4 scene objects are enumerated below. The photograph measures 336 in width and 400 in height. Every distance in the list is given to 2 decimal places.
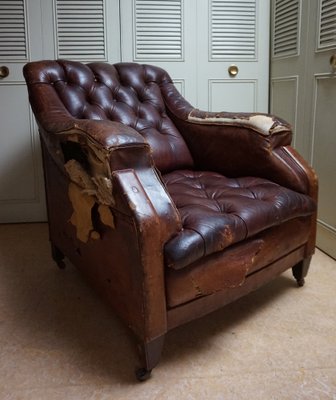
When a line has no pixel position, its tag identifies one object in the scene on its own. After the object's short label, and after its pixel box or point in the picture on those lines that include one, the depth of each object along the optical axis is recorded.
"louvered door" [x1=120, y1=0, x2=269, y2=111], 2.26
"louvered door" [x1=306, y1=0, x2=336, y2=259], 1.82
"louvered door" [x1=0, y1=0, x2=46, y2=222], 2.20
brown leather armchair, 1.07
